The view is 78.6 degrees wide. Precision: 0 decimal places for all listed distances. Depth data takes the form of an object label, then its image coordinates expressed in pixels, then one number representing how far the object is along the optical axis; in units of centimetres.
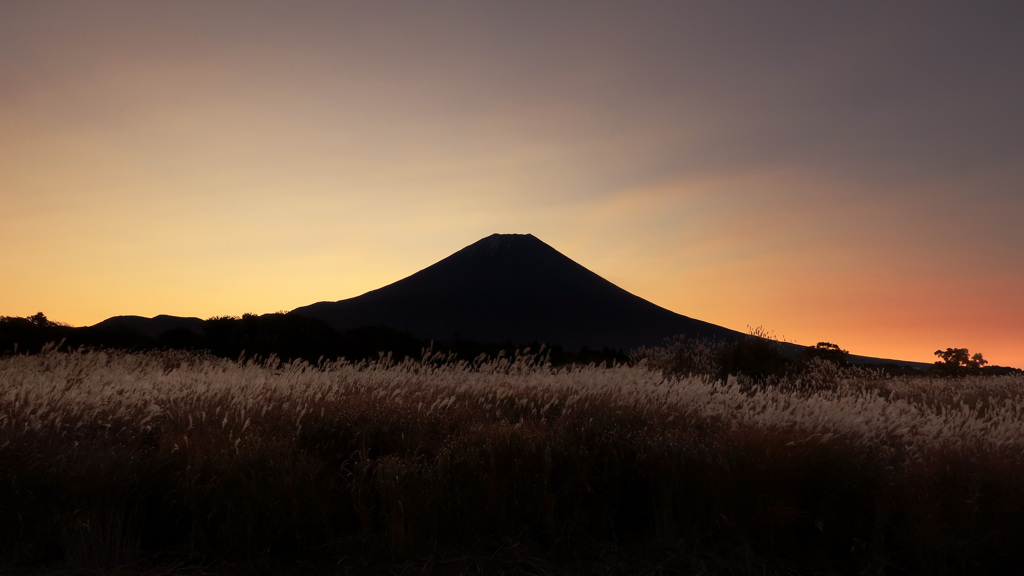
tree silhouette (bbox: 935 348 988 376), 3438
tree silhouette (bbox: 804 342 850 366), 2787
